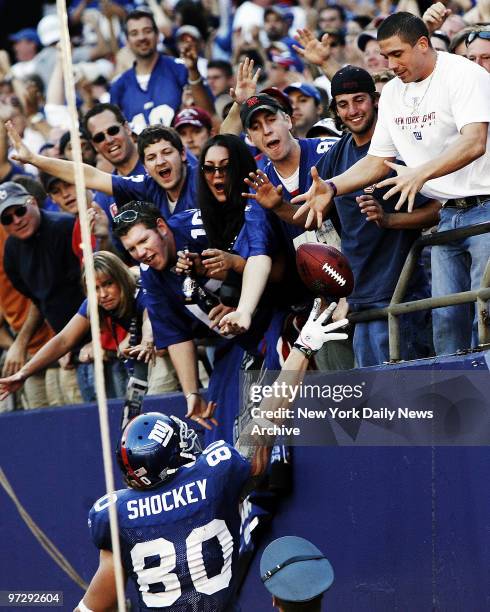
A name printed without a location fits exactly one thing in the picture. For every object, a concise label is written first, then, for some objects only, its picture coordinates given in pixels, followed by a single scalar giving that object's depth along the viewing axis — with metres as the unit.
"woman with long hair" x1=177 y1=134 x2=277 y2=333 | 16.22
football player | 13.71
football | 15.09
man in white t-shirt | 14.47
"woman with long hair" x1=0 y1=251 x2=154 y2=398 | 19.34
